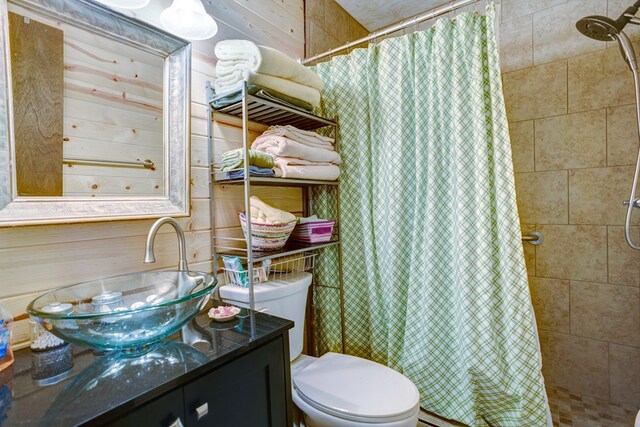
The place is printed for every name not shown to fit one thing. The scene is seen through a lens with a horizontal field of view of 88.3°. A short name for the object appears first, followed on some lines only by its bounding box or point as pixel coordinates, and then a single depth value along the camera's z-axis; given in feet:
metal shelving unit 4.02
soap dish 3.33
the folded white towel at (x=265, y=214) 4.23
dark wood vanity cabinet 2.19
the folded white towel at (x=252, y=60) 4.02
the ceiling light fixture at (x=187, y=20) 3.68
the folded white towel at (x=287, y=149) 4.44
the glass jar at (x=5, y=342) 2.43
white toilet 3.44
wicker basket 4.18
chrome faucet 2.93
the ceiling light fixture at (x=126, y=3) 3.15
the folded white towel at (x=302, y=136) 4.60
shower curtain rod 4.26
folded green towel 4.01
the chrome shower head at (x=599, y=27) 4.33
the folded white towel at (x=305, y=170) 4.45
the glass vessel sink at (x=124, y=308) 2.30
